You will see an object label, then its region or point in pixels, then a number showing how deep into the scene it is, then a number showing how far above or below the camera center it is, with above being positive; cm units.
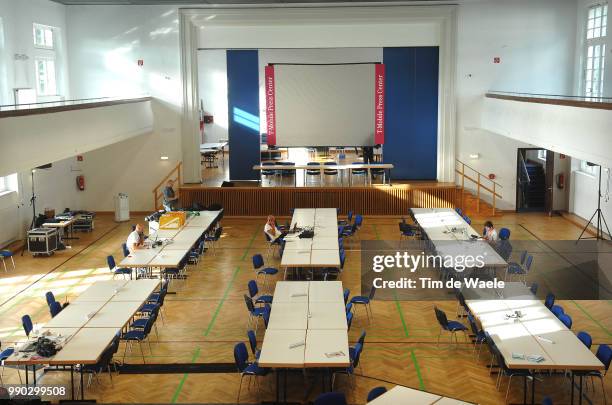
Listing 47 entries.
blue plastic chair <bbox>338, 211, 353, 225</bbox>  2142 -373
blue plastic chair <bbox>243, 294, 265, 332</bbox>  1380 -407
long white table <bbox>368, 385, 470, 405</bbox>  916 -379
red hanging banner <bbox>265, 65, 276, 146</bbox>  2673 -41
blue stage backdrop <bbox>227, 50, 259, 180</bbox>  2673 -39
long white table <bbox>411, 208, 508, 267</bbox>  1629 -344
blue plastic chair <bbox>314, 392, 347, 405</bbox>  954 -390
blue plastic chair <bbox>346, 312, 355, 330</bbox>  1253 -378
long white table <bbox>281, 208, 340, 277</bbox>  1567 -343
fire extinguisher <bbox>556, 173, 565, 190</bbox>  2527 -298
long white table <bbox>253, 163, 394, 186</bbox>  2511 -244
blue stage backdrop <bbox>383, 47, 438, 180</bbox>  2662 -64
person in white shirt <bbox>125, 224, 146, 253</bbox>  1675 -324
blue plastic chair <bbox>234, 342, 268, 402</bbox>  1130 -415
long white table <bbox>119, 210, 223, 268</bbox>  1558 -341
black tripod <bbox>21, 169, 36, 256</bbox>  2137 -338
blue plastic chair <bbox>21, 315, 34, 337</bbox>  1257 -383
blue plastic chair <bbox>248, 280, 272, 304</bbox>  1448 -392
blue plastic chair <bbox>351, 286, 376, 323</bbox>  1455 -437
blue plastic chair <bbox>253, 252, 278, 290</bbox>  1677 -383
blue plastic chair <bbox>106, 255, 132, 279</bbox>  1645 -381
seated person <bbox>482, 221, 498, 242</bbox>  1753 -333
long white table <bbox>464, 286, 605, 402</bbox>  1065 -379
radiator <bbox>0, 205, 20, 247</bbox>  2061 -354
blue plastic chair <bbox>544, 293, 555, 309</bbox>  1354 -380
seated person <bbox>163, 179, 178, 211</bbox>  2242 -314
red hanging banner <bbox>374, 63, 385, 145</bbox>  2656 -35
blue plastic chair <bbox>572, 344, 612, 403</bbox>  1102 -403
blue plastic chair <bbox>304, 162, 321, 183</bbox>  2666 -281
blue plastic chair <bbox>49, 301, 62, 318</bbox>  1329 -375
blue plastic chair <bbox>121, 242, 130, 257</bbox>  1694 -349
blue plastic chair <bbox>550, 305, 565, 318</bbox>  1269 -376
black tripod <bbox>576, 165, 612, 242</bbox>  2116 -386
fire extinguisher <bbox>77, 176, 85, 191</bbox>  2623 -297
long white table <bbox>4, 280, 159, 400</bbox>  1089 -366
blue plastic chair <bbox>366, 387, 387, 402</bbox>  973 -392
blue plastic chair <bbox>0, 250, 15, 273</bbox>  1875 -393
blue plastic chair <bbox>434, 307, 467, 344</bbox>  1313 -414
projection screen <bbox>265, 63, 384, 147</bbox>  2673 -34
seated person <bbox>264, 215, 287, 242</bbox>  1886 -344
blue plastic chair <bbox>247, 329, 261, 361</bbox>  1210 -399
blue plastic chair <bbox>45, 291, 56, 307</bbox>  1363 -367
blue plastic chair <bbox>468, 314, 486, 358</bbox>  1269 -412
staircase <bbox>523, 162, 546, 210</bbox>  2620 -348
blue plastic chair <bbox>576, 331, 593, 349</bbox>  1149 -384
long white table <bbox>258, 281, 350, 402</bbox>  1068 -369
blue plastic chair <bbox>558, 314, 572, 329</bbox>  1230 -381
